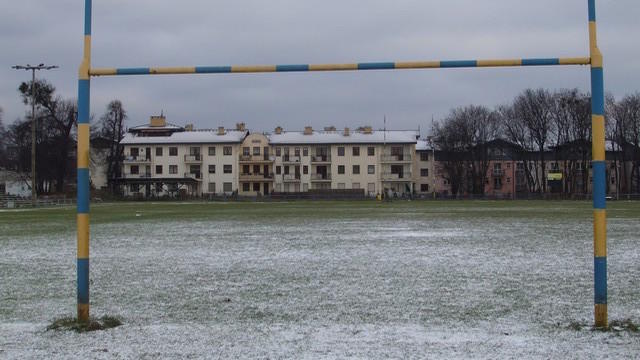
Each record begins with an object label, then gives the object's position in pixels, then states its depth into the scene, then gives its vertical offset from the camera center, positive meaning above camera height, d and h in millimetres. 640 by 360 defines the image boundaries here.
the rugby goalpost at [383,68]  6801 +887
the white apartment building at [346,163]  99875 +4138
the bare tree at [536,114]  81750 +9402
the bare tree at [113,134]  90375 +8477
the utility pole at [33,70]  56906 +11046
